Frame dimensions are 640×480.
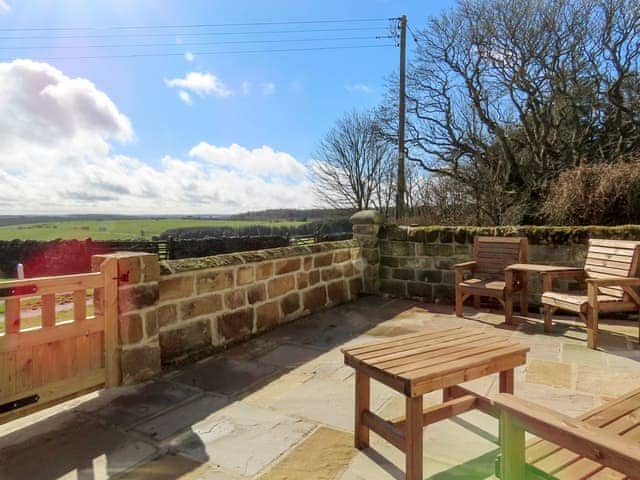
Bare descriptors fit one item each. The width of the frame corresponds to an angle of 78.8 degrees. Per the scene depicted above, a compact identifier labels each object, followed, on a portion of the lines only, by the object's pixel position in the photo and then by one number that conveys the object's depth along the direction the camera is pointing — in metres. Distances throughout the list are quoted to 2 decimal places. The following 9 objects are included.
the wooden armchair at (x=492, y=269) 3.86
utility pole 9.53
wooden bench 0.80
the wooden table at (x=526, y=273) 3.62
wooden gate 2.00
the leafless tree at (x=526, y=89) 9.14
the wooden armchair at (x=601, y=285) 3.13
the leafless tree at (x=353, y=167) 17.20
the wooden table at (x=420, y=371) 1.47
